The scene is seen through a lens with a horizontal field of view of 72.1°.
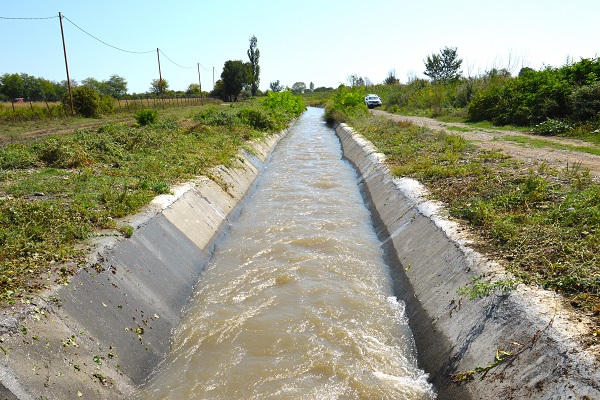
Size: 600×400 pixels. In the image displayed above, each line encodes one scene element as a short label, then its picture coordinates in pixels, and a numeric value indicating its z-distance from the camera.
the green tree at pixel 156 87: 73.94
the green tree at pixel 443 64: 50.41
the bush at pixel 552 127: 13.95
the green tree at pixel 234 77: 58.69
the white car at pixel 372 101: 39.97
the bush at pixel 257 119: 23.06
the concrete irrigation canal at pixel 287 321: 3.69
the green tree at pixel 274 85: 77.61
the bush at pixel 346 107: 29.67
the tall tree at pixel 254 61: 71.50
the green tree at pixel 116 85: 72.36
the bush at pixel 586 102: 13.84
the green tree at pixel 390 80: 56.05
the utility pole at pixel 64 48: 23.42
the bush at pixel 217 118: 20.12
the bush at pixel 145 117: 19.25
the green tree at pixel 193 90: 77.12
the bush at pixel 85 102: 27.48
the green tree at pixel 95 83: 70.44
